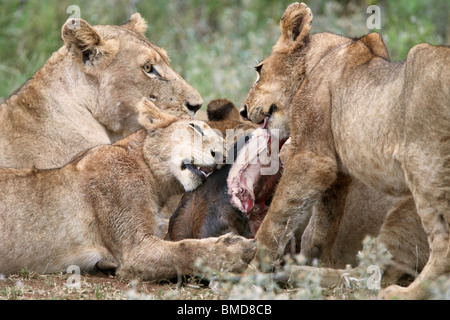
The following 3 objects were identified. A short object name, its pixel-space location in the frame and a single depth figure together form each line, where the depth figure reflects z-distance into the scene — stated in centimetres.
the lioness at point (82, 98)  1092
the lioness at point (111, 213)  925
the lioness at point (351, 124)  752
